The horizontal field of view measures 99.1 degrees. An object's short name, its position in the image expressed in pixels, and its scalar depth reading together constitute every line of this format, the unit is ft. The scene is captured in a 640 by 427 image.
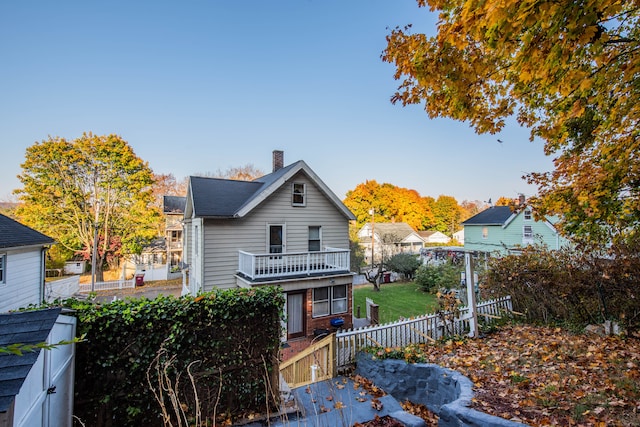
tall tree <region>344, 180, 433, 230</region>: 148.97
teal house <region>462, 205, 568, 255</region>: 77.92
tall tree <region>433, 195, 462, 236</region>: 182.70
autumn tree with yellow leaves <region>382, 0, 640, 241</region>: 8.41
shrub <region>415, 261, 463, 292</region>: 58.49
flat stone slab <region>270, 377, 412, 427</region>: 13.88
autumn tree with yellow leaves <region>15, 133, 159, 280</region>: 61.46
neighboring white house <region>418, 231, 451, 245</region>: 142.14
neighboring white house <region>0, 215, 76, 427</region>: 7.29
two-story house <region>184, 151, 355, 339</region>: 35.37
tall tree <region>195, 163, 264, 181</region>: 112.88
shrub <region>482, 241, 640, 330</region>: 19.86
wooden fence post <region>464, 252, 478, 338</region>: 23.38
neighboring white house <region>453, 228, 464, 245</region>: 174.75
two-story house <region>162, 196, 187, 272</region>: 85.44
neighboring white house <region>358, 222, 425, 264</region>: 97.71
